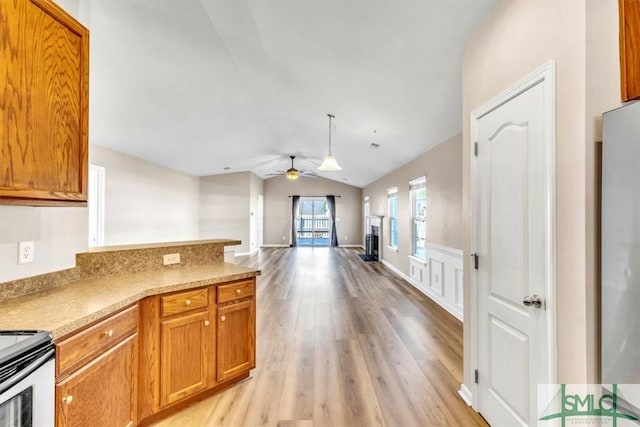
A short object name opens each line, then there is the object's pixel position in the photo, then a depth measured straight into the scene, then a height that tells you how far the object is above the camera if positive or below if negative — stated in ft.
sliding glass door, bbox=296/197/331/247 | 40.42 -0.52
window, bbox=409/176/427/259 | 16.94 +0.19
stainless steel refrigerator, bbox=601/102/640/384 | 3.23 -0.33
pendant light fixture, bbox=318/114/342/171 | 15.21 +2.81
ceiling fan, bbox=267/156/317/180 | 24.84 +3.79
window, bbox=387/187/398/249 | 23.08 +0.08
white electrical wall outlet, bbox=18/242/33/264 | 5.19 -0.70
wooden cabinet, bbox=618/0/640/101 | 3.28 +1.99
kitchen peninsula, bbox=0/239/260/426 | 4.25 -2.09
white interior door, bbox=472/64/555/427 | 4.62 -0.61
